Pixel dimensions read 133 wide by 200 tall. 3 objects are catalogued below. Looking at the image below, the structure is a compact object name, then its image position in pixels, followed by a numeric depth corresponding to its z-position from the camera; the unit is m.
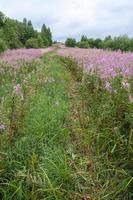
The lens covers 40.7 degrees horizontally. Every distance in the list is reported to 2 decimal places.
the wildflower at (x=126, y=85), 2.55
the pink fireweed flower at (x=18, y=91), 2.38
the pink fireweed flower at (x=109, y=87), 2.85
